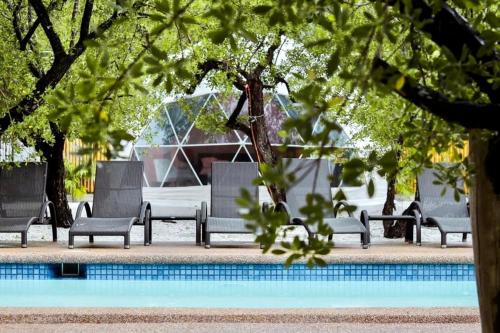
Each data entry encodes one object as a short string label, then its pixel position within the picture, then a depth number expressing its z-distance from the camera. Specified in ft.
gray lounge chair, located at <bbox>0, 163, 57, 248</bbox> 52.61
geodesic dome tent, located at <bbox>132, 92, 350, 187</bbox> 98.66
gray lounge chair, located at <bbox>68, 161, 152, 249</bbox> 50.53
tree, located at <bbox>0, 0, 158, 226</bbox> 50.21
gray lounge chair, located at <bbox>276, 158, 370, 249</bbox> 48.97
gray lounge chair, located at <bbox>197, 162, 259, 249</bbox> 51.21
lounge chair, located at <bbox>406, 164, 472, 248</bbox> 51.93
